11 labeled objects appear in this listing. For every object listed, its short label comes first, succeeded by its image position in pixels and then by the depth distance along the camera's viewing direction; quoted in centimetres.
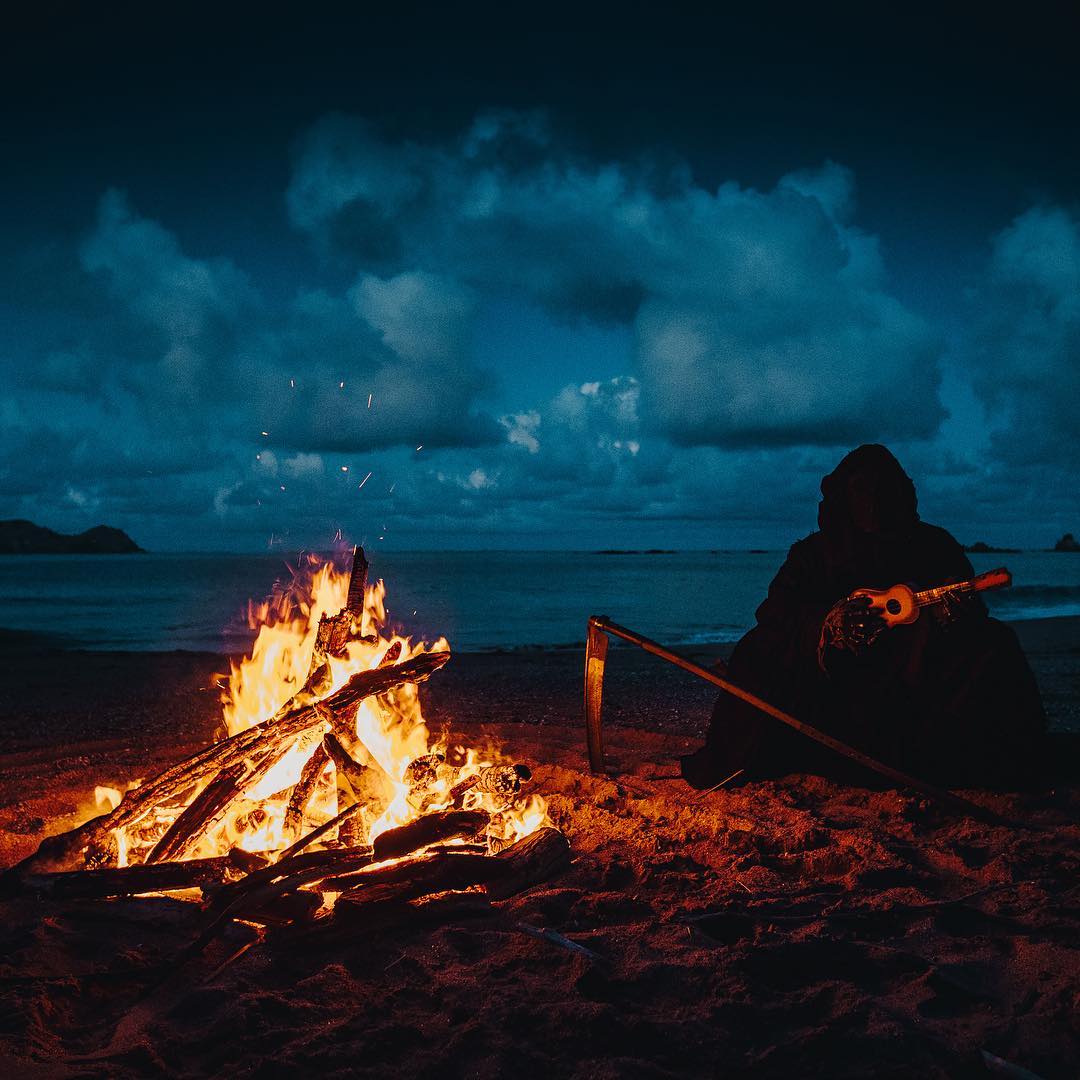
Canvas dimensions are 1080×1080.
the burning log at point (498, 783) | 516
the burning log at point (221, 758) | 443
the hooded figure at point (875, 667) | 559
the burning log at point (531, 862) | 423
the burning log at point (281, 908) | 373
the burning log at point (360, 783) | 481
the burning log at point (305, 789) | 484
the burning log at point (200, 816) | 455
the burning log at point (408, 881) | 378
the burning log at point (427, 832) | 420
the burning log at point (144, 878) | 401
